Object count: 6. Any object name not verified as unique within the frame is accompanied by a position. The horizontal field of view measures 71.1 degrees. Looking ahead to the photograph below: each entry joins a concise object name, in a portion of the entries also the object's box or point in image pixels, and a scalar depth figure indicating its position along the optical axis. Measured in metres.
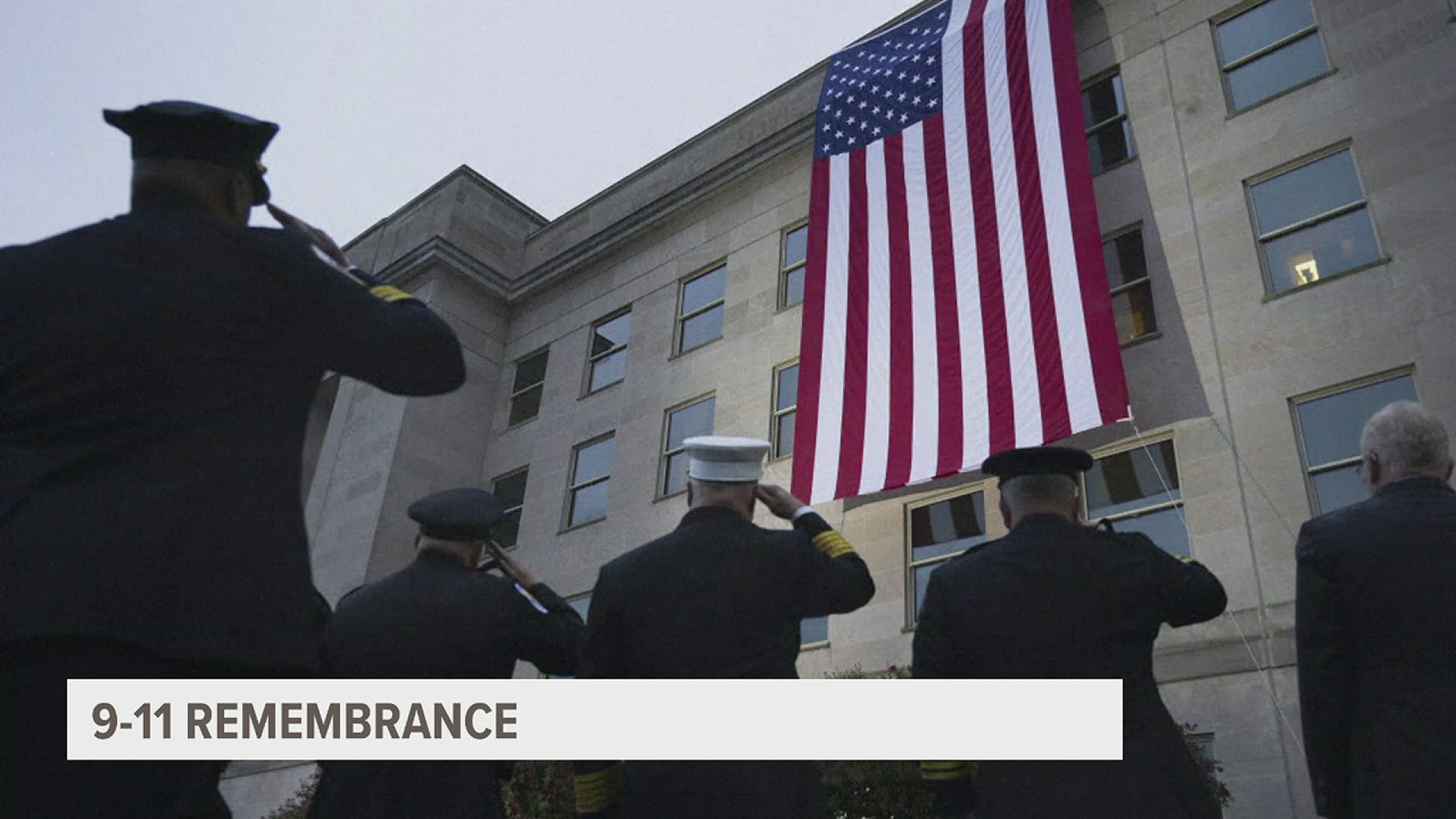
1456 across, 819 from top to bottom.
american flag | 11.95
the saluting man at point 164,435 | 1.72
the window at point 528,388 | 23.58
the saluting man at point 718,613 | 3.26
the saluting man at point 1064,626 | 3.33
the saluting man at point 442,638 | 3.33
